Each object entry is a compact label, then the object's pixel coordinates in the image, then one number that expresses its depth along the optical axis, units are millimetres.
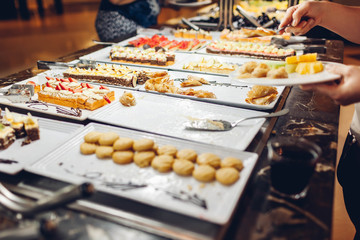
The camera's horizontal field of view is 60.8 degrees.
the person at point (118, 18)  3980
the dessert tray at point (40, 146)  1363
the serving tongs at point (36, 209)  994
